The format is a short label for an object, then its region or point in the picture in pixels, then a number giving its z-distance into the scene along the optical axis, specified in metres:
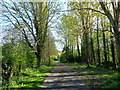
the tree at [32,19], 13.39
